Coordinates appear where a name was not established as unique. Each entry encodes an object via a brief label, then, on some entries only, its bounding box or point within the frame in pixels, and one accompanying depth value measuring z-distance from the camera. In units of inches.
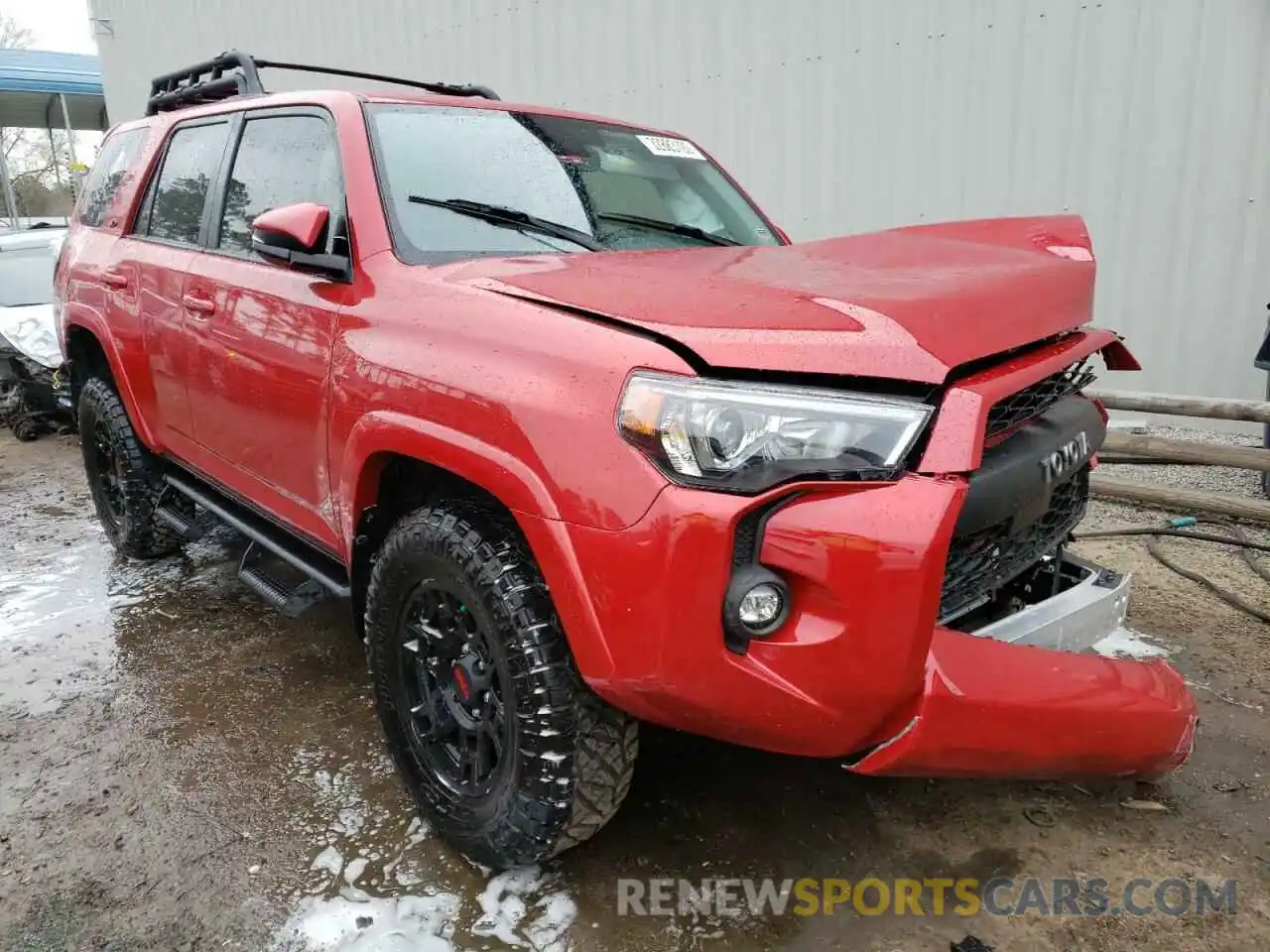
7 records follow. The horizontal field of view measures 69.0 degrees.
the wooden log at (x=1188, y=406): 173.9
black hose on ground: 145.8
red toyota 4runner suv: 66.0
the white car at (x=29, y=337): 290.7
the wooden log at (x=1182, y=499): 176.1
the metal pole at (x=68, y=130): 676.9
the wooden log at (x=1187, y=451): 171.3
